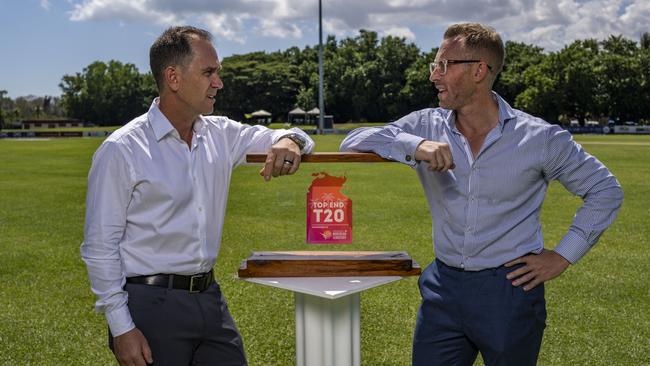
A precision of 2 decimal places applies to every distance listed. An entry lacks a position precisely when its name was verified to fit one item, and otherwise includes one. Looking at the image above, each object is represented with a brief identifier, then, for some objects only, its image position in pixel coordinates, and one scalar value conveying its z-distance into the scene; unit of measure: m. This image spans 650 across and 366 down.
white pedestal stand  3.23
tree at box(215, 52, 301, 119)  99.19
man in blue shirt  3.09
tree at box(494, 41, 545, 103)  78.00
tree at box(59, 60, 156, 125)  112.25
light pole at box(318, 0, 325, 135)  70.38
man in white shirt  2.85
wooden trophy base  3.22
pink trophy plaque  3.28
